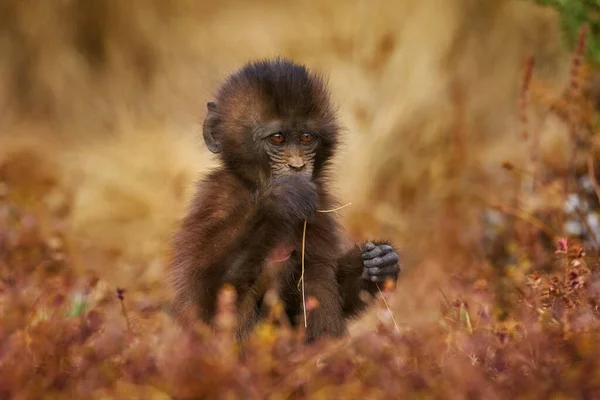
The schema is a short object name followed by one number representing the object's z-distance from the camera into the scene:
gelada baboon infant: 10.09
